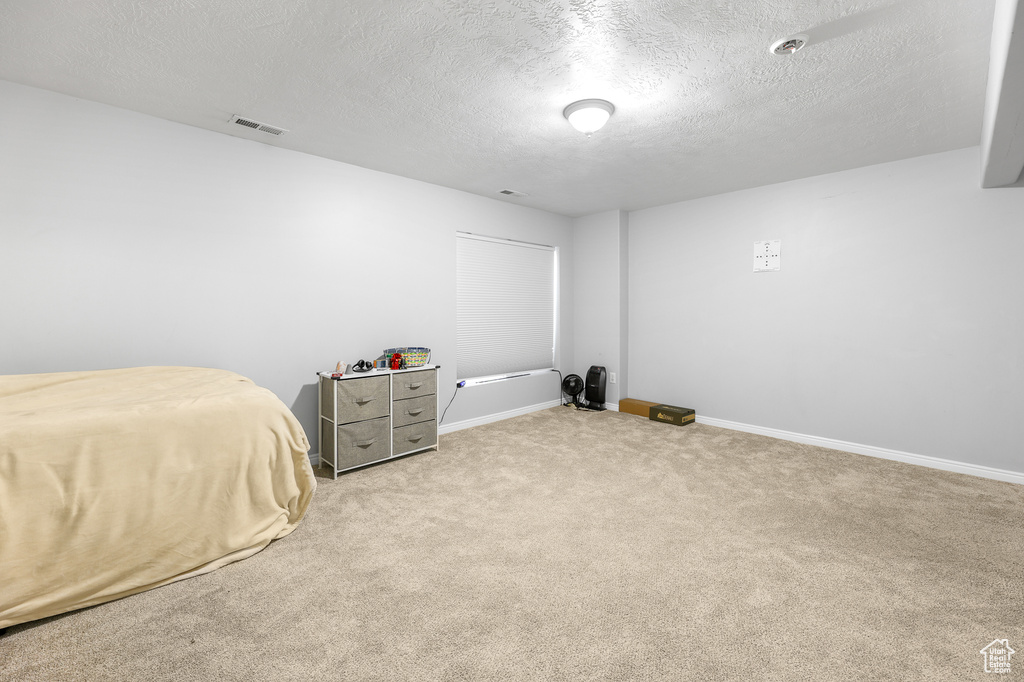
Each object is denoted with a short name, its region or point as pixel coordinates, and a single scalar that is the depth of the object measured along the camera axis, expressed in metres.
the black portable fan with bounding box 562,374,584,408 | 5.51
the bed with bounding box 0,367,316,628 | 1.69
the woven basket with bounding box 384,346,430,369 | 3.83
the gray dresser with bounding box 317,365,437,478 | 3.29
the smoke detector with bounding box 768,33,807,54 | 2.00
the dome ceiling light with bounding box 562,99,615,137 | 2.59
